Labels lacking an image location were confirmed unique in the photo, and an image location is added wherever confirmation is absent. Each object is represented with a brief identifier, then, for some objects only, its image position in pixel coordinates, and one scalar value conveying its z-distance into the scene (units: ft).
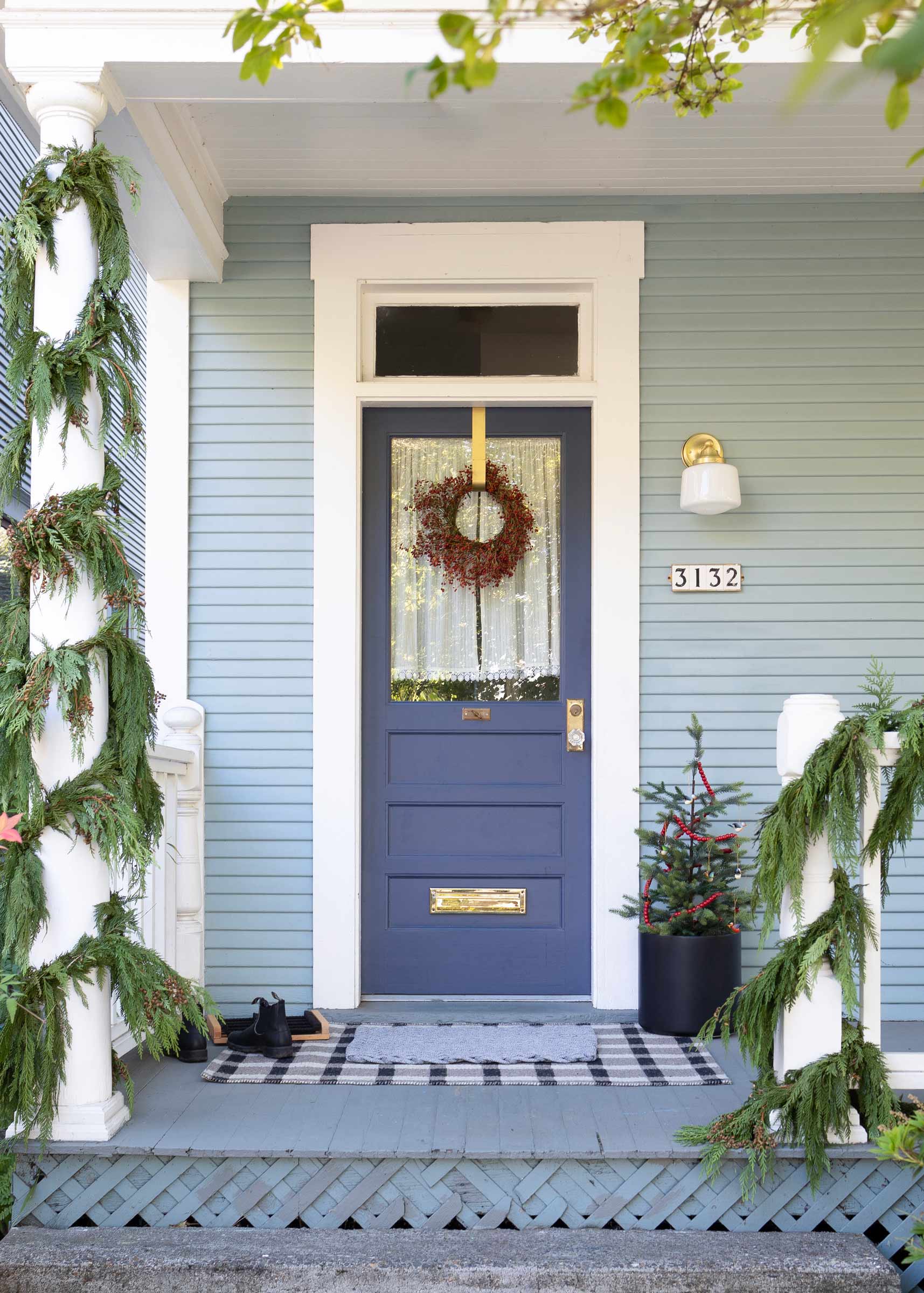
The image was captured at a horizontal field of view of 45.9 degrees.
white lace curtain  12.37
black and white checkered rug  9.07
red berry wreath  12.33
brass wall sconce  11.45
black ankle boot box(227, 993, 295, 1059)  9.83
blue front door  12.08
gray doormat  9.73
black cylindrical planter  10.25
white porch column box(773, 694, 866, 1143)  7.41
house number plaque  11.91
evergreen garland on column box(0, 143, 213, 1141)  7.41
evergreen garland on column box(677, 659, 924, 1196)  7.24
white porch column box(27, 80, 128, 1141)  7.69
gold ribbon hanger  12.40
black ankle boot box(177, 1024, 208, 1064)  9.65
